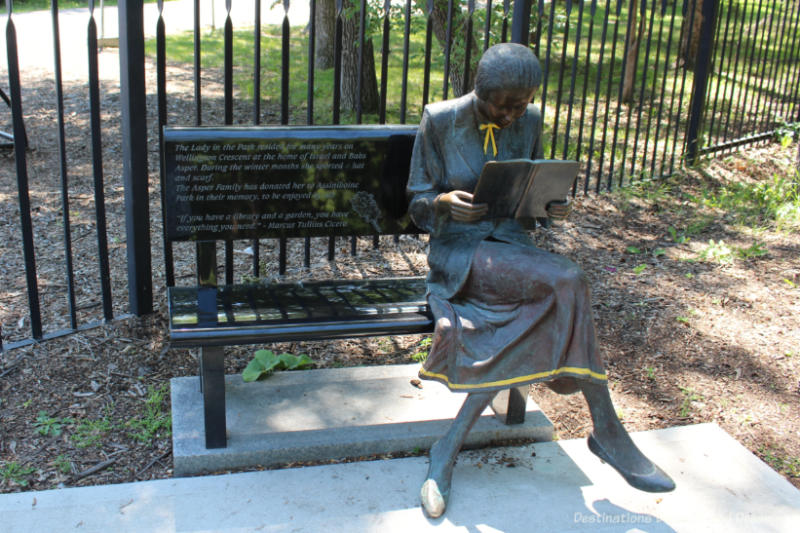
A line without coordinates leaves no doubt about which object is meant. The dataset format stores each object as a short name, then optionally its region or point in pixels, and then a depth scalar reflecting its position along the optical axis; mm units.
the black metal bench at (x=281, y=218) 3213
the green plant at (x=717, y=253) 5598
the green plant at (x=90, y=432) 3457
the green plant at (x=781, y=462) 3576
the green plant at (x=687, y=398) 3994
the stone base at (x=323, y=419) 3322
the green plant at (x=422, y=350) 4359
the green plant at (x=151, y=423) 3531
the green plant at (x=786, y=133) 8117
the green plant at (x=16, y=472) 3191
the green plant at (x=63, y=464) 3277
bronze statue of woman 3035
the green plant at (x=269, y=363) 3865
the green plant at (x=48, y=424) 3490
